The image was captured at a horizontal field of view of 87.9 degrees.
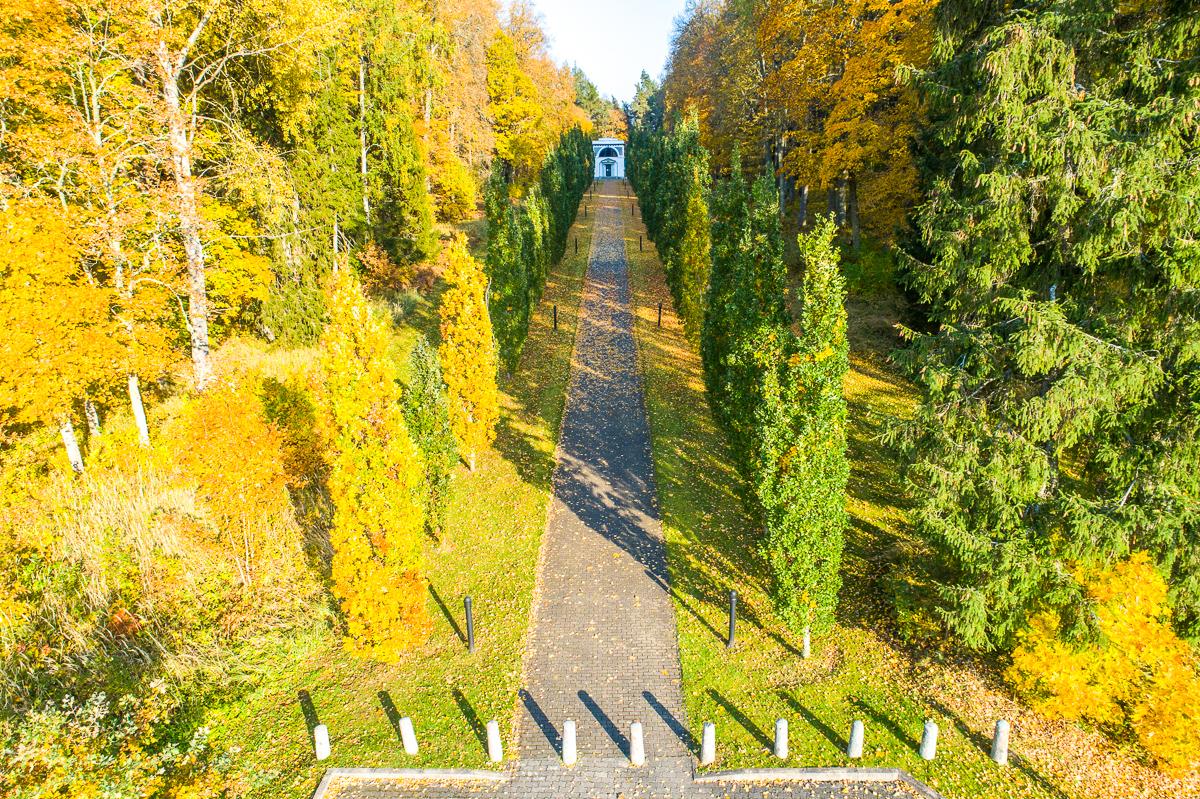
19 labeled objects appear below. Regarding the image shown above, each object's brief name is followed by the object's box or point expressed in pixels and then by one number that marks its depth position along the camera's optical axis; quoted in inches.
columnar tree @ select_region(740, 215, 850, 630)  399.2
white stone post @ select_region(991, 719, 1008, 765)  351.9
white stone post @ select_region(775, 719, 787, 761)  356.8
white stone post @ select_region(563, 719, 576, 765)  357.4
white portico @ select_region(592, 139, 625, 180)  3243.1
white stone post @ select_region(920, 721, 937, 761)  353.4
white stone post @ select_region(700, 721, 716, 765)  353.7
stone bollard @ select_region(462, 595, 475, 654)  431.8
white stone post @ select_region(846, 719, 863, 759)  354.0
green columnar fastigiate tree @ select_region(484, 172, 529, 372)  895.7
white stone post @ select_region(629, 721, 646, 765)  356.2
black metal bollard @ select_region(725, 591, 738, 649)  432.5
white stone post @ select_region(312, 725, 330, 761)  365.1
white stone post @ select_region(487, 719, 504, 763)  361.1
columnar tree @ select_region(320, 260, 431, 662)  381.4
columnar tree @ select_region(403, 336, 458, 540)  563.5
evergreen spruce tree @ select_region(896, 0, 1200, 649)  326.0
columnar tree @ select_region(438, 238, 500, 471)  663.1
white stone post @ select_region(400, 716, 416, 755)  367.2
